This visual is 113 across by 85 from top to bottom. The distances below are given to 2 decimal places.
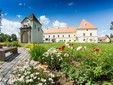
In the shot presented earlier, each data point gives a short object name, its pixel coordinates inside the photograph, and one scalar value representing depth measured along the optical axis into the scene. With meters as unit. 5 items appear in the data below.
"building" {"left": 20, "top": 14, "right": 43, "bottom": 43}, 19.72
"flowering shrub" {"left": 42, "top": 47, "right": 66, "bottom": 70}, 2.73
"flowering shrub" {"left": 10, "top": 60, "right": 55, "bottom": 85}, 1.68
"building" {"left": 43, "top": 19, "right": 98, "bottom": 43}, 31.36
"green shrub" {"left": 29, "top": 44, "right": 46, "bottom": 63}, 3.51
